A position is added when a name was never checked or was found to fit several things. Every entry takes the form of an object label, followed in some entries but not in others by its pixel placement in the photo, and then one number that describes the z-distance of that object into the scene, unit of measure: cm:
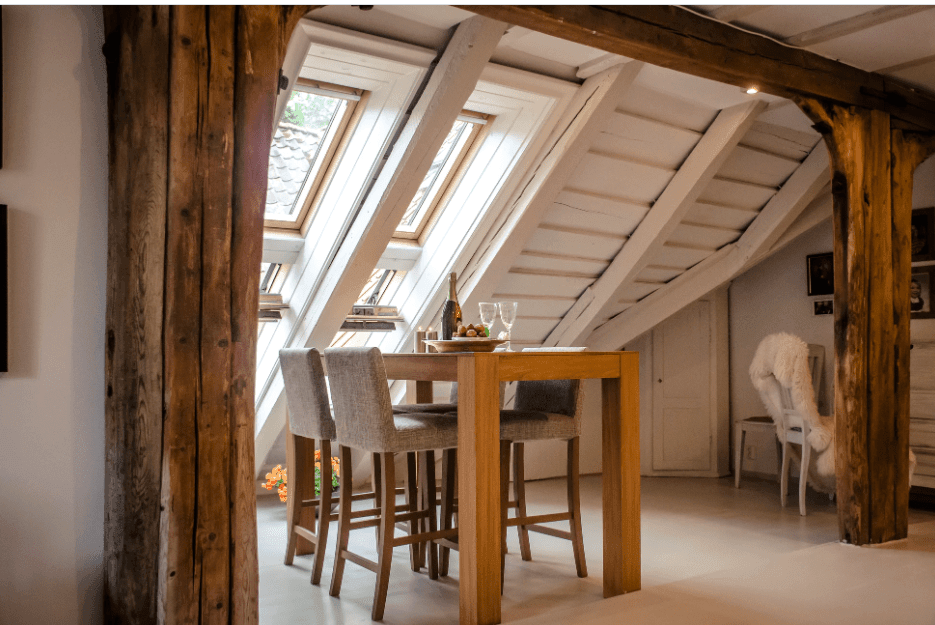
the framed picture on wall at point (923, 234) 502
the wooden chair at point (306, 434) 328
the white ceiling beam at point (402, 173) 325
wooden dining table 268
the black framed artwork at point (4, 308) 217
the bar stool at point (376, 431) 287
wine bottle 322
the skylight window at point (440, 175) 414
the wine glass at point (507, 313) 322
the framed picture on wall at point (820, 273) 558
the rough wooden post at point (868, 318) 374
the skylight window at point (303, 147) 370
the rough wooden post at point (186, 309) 209
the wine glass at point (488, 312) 322
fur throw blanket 454
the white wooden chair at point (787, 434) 463
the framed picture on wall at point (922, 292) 500
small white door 612
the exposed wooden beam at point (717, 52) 282
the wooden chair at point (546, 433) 324
